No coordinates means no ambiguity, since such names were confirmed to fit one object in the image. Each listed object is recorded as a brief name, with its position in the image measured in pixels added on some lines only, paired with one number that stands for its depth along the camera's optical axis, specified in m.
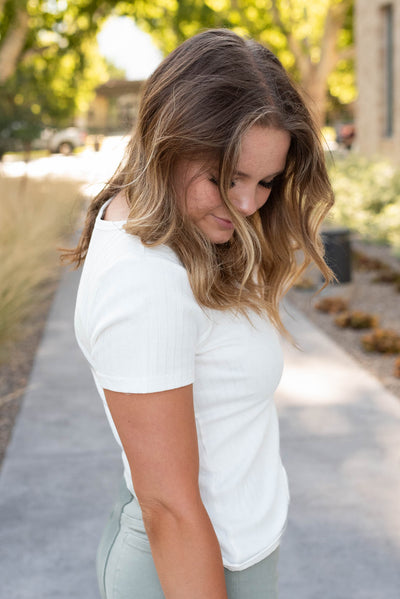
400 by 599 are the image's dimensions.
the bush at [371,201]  7.59
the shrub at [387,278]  8.32
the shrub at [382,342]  5.63
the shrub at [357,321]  6.41
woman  1.01
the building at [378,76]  12.65
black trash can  6.92
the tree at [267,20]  14.51
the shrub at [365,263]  9.22
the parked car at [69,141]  30.61
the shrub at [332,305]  7.13
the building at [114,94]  30.27
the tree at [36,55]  11.83
